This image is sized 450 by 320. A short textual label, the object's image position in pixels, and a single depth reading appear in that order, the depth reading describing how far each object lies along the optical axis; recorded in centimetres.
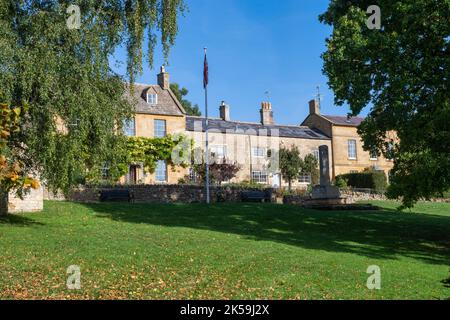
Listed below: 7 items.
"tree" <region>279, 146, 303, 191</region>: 4275
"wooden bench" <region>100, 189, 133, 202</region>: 2778
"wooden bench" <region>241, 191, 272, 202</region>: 3129
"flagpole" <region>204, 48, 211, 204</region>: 2880
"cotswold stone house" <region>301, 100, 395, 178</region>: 5091
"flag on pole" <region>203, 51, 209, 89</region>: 2969
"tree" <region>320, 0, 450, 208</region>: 1633
